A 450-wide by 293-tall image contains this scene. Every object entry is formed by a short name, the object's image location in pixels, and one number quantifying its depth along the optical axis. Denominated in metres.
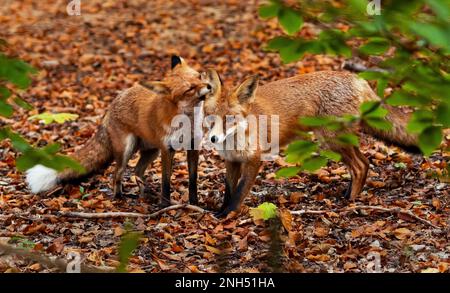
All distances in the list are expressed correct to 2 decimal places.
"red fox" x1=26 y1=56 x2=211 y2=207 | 6.61
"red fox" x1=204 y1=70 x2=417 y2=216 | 6.36
